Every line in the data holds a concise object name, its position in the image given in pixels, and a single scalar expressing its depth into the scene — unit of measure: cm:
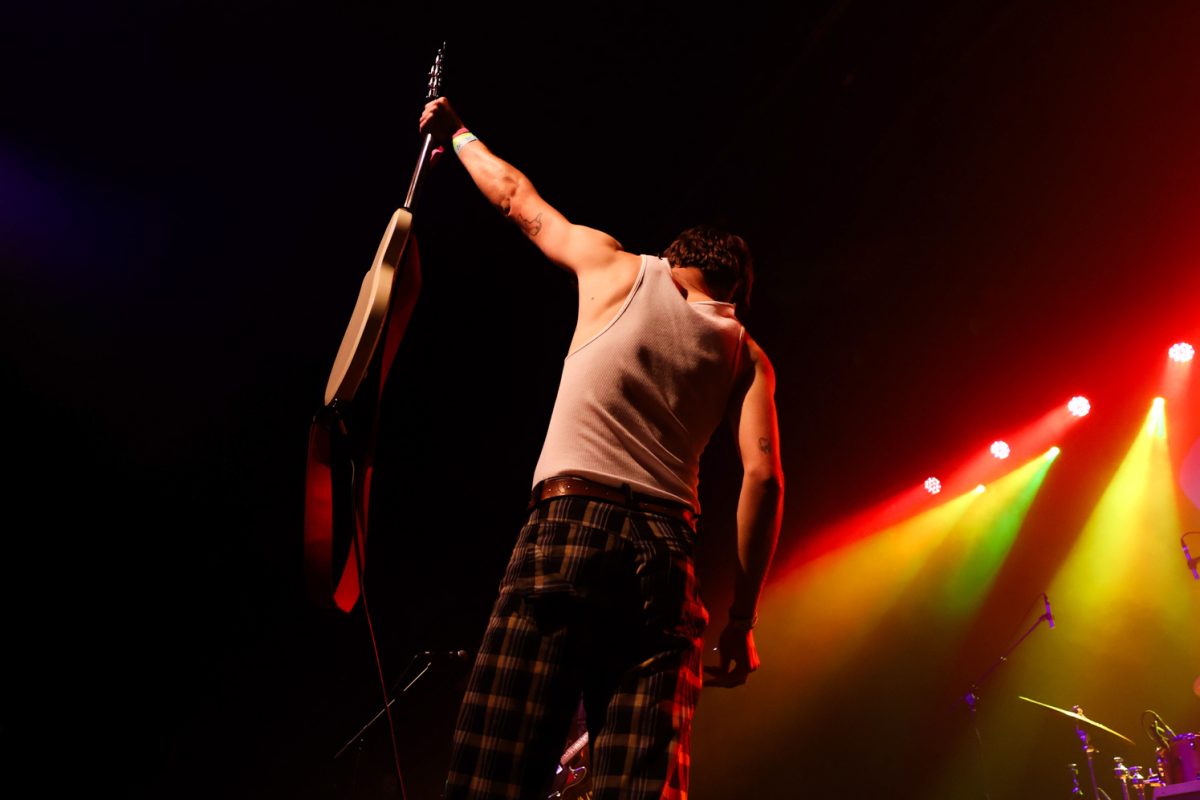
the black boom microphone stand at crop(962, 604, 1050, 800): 537
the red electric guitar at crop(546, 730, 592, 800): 384
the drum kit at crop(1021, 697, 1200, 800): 413
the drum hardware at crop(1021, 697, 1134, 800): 489
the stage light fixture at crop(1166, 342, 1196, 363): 578
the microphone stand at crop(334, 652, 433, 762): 387
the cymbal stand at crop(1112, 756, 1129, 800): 474
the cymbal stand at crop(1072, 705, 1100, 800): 505
